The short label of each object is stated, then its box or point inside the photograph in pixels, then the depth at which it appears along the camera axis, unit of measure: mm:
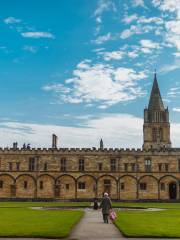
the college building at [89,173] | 53268
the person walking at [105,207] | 19350
